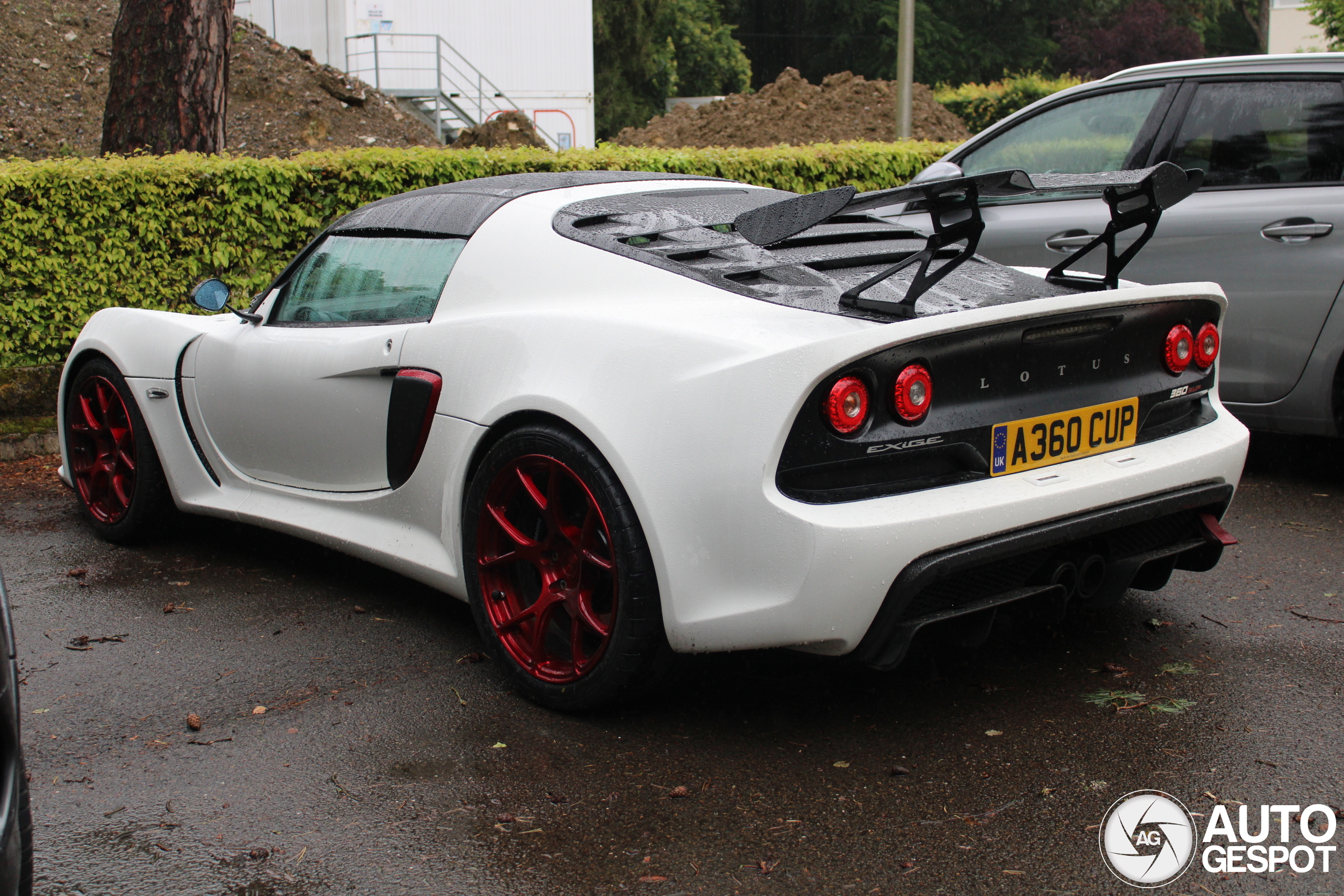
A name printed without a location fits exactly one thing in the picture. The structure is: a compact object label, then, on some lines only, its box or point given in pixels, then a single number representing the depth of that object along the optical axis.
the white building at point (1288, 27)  49.69
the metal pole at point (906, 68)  13.65
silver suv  4.88
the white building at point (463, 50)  27.02
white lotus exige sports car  2.68
